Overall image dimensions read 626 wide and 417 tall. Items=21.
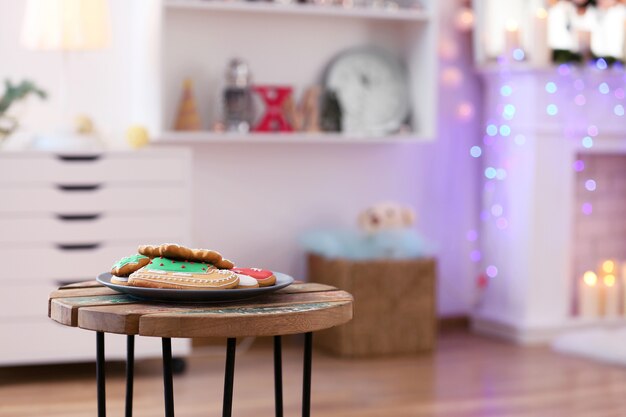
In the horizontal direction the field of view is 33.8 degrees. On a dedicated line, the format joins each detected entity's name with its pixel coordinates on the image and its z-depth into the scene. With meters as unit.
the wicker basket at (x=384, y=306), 3.61
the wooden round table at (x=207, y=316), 1.50
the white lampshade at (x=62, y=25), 3.24
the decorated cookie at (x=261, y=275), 1.72
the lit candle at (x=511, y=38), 3.89
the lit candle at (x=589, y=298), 4.11
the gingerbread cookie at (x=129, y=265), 1.72
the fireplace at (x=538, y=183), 3.92
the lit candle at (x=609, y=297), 4.14
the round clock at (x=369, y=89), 3.86
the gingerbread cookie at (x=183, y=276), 1.62
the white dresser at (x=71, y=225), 3.12
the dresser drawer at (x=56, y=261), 3.12
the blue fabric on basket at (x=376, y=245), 3.72
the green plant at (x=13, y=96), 3.19
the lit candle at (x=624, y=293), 4.19
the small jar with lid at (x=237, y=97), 3.56
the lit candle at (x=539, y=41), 3.86
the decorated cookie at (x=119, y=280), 1.68
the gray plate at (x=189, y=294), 1.60
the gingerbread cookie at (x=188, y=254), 1.68
